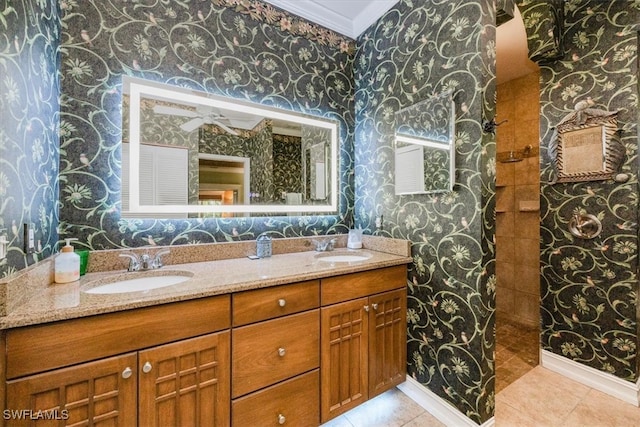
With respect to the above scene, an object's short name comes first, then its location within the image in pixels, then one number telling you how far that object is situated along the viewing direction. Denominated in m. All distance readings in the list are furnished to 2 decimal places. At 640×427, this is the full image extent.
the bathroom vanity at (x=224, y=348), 0.88
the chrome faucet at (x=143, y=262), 1.44
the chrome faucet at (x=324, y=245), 2.04
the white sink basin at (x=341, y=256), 1.94
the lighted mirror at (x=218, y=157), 1.53
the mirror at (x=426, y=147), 1.56
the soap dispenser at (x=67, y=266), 1.18
